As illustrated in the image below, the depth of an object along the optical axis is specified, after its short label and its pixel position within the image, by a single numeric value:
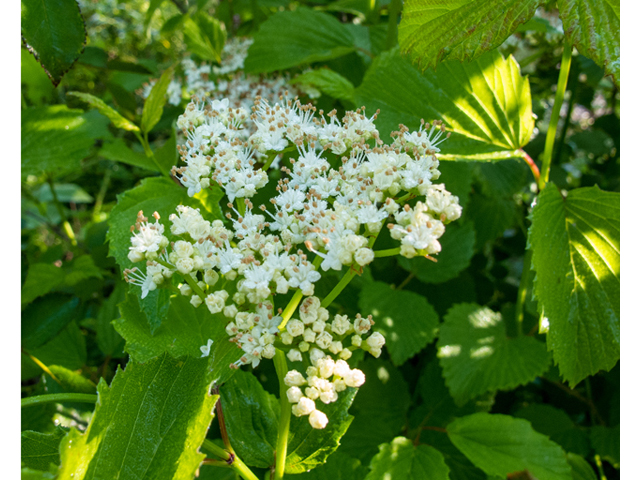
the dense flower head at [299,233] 0.12
